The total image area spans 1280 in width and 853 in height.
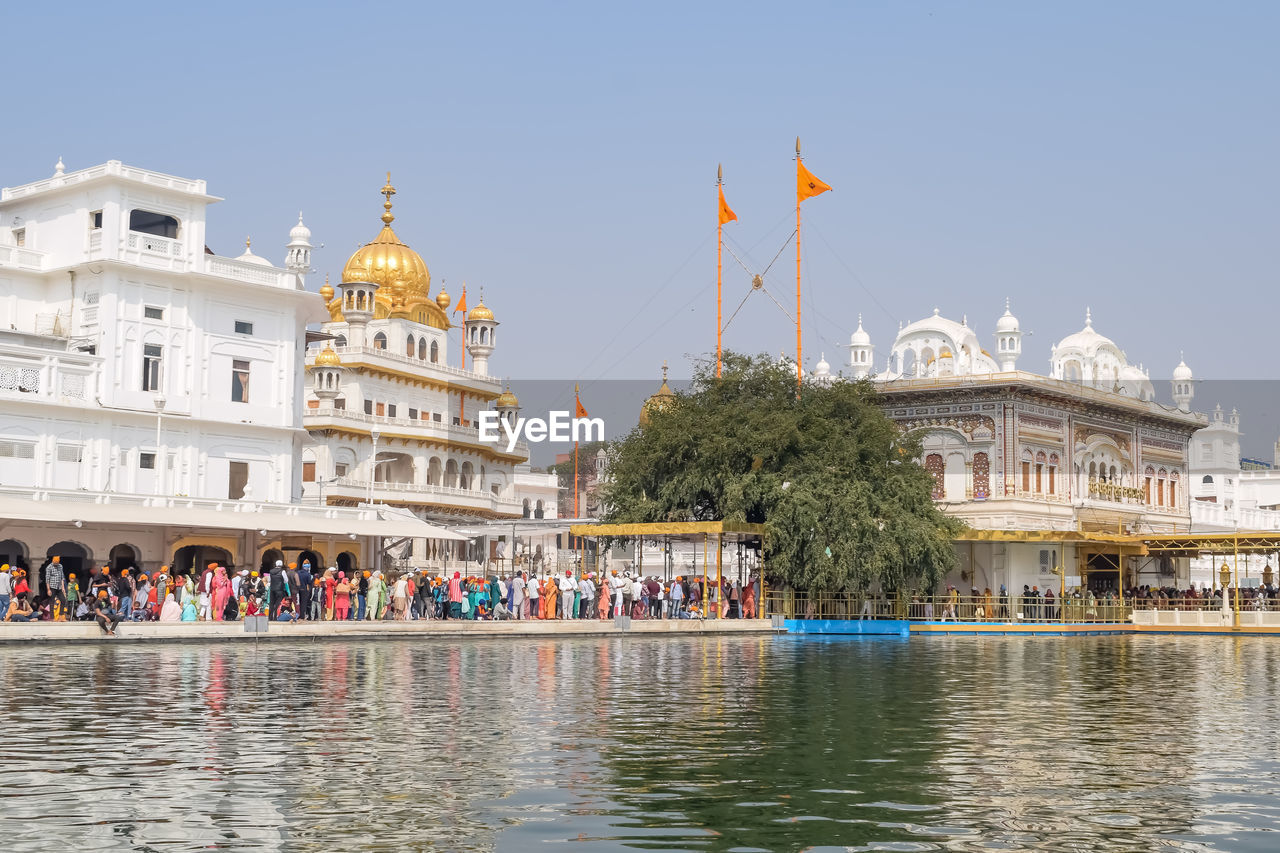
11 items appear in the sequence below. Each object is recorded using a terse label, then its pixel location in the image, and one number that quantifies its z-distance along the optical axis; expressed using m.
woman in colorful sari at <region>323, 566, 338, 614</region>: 34.19
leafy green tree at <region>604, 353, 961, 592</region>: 40.66
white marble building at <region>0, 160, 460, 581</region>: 41.72
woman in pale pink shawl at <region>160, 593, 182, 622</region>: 32.00
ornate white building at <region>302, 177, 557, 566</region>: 68.75
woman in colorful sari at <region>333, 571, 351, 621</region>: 33.94
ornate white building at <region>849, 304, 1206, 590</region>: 54.38
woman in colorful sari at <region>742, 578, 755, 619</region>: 40.56
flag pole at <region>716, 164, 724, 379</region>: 49.72
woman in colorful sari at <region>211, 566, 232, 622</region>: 33.56
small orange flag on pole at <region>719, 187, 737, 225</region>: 49.81
